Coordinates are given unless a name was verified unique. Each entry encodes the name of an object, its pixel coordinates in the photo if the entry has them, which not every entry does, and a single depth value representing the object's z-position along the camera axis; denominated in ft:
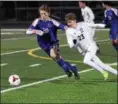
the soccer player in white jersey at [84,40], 42.04
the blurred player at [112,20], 57.36
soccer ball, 42.10
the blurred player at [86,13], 72.33
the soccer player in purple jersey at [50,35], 45.37
